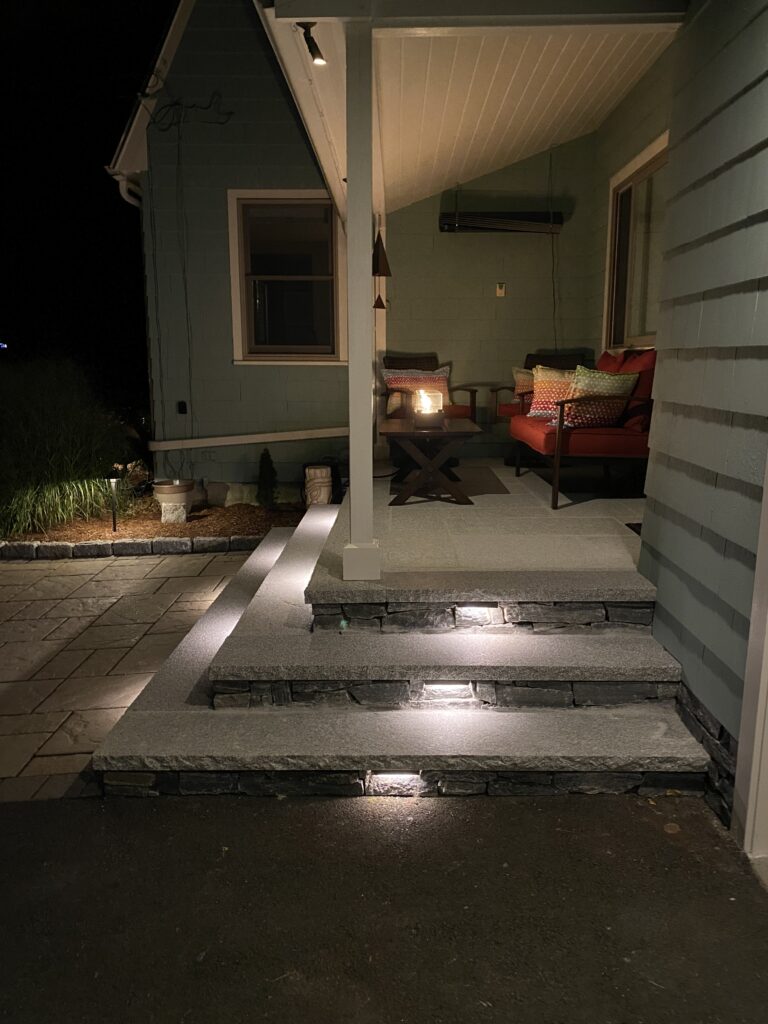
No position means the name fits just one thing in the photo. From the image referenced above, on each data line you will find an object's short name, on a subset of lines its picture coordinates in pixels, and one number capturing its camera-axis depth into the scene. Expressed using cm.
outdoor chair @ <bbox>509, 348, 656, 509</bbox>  482
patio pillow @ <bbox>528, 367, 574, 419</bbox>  558
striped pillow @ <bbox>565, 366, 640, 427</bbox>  489
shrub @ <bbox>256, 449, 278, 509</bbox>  699
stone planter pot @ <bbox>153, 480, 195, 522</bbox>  655
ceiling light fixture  308
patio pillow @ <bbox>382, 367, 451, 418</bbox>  670
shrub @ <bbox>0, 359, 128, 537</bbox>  627
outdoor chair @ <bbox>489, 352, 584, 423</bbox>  686
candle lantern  514
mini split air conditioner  676
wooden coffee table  498
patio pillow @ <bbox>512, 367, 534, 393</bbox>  647
